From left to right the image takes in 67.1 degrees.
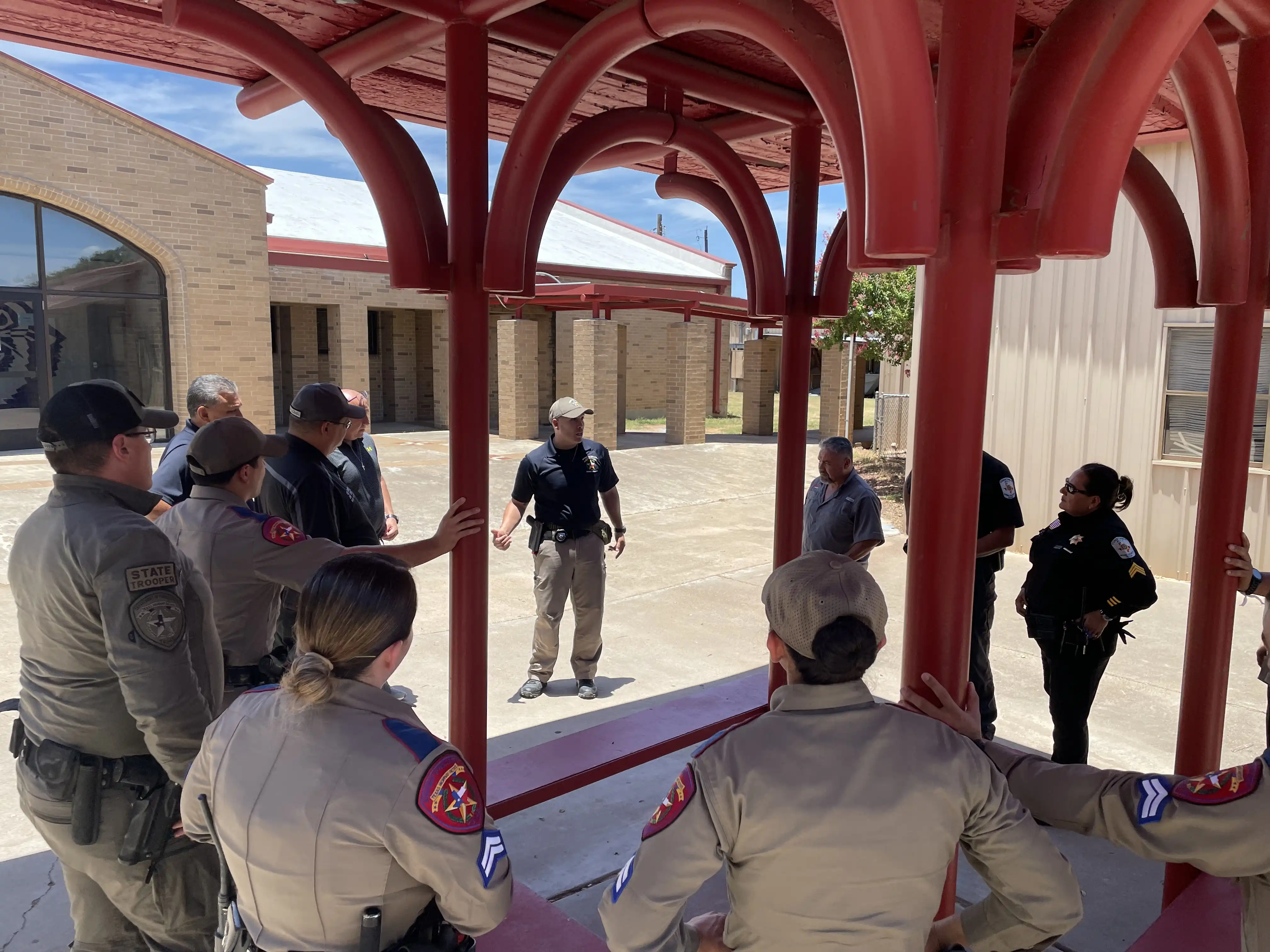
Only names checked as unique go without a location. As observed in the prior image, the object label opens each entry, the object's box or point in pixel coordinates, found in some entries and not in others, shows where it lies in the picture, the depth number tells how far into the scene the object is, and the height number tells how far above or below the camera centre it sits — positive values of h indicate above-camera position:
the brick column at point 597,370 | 17.52 -0.06
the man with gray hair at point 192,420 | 4.11 -0.27
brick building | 13.89 +1.33
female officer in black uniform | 3.83 -0.87
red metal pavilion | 1.80 +0.55
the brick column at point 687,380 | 18.78 -0.23
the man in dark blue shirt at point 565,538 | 5.64 -1.02
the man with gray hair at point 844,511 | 5.14 -0.76
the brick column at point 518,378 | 18.22 -0.25
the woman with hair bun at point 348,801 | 1.57 -0.72
